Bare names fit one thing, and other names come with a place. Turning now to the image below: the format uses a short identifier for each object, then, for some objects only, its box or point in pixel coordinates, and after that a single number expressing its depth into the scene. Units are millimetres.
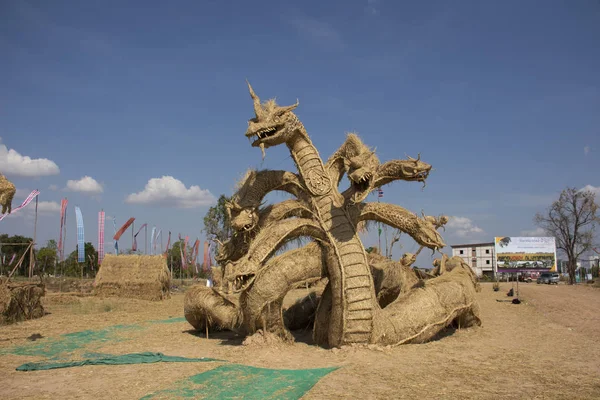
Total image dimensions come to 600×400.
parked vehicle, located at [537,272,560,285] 35500
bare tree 40500
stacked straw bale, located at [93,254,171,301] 20359
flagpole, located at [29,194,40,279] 13836
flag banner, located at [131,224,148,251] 31259
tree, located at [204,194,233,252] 32406
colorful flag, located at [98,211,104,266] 24812
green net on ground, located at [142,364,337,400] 4816
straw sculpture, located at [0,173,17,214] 7906
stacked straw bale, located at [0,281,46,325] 11594
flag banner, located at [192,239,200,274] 37216
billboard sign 46750
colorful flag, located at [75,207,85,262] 21386
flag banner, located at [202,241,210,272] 34878
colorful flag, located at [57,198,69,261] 22825
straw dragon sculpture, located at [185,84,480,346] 7320
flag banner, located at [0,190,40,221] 16156
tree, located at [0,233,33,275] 39250
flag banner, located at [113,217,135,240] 28531
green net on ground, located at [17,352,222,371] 6273
